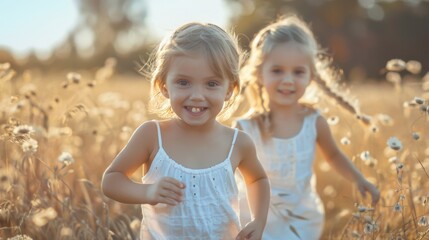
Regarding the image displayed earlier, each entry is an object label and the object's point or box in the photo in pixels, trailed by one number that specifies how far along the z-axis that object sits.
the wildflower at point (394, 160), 3.35
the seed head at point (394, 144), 3.25
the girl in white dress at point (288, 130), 4.05
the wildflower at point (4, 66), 3.72
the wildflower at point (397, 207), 2.93
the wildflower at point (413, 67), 3.94
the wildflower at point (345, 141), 3.86
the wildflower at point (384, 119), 4.29
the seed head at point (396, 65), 3.71
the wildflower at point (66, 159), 3.26
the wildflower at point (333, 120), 4.05
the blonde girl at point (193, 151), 2.74
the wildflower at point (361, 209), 3.02
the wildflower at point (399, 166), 3.01
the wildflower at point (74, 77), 4.00
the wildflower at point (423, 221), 2.87
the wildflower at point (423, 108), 3.17
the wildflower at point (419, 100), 3.22
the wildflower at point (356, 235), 3.22
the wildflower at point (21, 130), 2.94
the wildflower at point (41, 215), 2.85
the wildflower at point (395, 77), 4.35
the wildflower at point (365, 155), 3.55
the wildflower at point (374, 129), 4.01
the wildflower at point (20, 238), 2.60
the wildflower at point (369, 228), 3.00
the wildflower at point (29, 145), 3.01
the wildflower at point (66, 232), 3.29
